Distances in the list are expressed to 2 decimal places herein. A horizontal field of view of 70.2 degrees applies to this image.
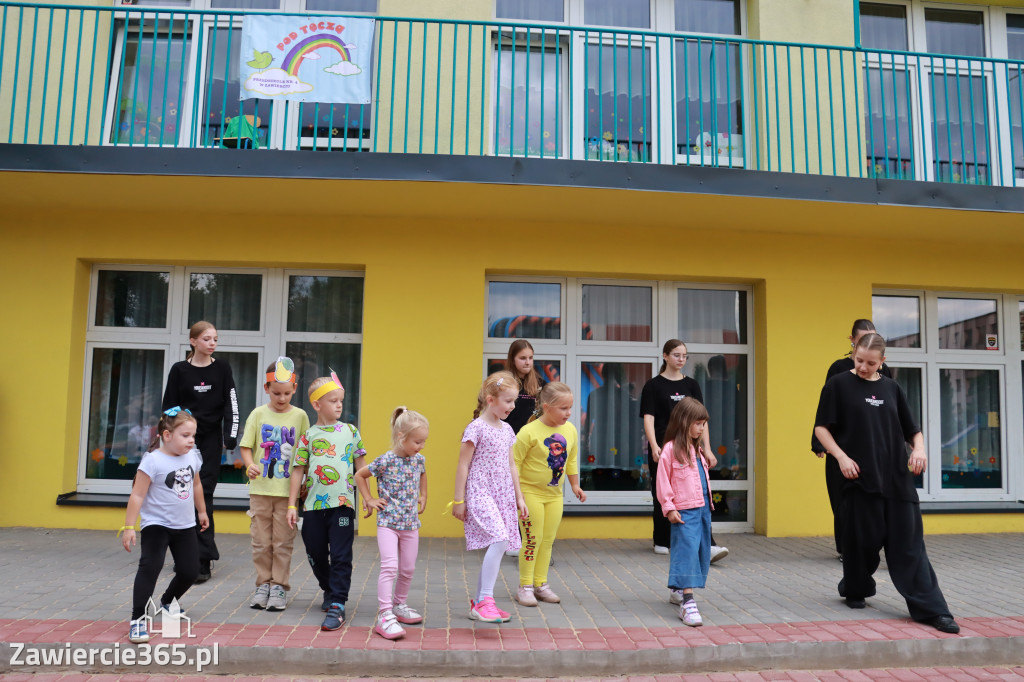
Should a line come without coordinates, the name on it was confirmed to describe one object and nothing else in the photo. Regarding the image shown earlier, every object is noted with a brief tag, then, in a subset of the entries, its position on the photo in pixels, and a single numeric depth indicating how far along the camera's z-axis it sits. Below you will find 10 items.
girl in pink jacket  4.37
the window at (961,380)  7.97
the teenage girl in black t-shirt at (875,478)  4.40
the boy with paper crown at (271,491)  4.34
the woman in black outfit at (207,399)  5.15
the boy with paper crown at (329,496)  4.12
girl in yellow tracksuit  4.63
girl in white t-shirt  3.80
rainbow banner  6.60
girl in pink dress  4.18
